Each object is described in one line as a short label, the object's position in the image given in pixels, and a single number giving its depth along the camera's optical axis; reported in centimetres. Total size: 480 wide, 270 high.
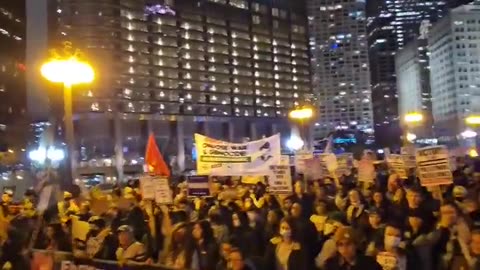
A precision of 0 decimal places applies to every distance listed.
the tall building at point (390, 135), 15227
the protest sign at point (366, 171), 1403
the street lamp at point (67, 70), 1678
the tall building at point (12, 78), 10894
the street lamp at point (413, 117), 5041
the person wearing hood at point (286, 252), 731
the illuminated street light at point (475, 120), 5925
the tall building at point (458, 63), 14175
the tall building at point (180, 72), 11100
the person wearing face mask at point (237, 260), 689
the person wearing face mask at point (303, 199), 1061
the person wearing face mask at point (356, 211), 874
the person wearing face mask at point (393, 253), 644
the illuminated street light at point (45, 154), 7584
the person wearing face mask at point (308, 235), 813
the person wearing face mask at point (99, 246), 902
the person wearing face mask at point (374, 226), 777
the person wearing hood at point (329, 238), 725
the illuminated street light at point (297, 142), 6339
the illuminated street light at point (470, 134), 6656
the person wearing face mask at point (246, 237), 877
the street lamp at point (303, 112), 4245
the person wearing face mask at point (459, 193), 984
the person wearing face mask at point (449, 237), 676
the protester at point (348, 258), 641
